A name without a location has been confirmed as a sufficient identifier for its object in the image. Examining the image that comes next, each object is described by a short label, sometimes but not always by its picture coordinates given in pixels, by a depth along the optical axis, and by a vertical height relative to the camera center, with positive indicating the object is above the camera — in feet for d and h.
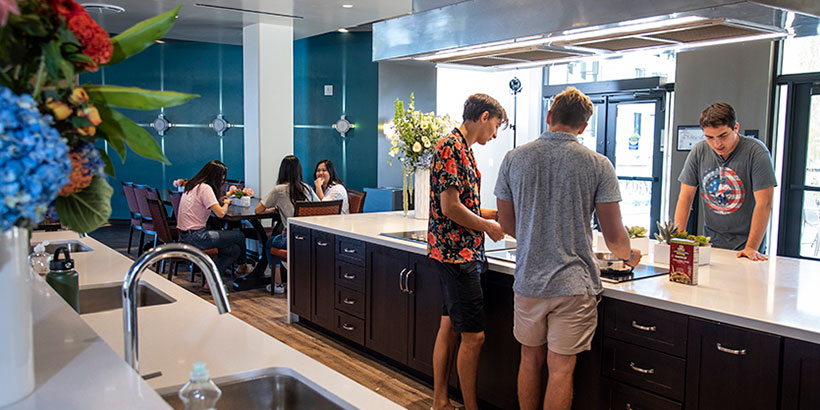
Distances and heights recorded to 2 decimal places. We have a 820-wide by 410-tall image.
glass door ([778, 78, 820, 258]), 21.97 -1.00
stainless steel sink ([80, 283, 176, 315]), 8.30 -2.07
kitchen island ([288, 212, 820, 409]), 7.33 -2.52
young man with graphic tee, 11.12 -0.70
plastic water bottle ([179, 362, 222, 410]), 4.08 -1.62
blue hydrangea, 2.81 -0.10
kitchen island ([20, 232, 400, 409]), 4.36 -1.92
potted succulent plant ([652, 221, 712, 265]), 9.93 -1.57
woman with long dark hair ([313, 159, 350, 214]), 21.71 -1.38
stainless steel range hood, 7.88 +1.53
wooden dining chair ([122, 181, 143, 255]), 25.29 -2.77
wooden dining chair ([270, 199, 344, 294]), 17.30 -1.88
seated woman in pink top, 19.13 -2.25
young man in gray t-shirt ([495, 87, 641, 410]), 8.54 -1.20
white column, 25.36 +1.45
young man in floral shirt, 10.10 -1.37
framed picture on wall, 24.29 +0.24
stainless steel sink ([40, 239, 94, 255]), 11.64 -1.98
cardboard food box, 8.78 -1.59
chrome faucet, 4.33 -0.98
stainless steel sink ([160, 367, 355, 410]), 5.16 -2.04
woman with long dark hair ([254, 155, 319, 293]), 19.49 -1.66
